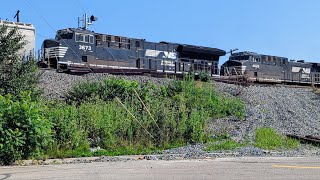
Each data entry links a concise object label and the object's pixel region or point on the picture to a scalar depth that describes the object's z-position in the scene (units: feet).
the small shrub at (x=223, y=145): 52.09
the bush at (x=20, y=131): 37.86
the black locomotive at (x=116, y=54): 92.99
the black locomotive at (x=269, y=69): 128.06
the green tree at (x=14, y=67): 54.13
